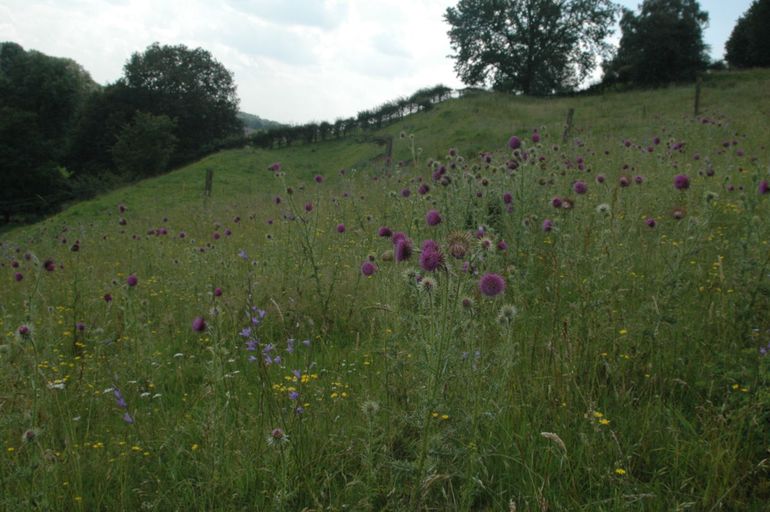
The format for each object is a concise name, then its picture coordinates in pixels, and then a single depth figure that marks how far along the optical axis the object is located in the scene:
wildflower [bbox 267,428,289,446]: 1.87
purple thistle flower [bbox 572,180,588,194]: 3.89
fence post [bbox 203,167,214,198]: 13.69
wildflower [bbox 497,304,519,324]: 2.09
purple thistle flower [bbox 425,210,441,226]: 2.74
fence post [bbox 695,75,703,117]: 17.38
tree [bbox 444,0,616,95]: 39.91
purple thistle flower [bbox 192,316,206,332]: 2.59
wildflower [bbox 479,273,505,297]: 1.98
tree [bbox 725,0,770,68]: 35.88
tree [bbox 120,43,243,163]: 44.84
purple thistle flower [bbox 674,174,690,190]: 3.80
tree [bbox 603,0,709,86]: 34.22
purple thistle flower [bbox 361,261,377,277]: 3.14
